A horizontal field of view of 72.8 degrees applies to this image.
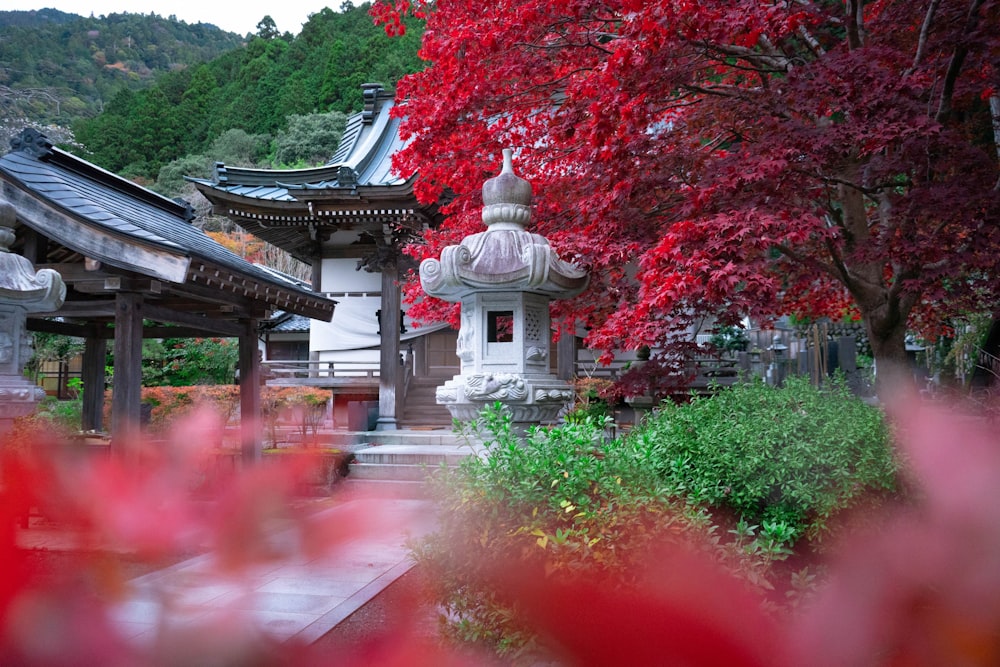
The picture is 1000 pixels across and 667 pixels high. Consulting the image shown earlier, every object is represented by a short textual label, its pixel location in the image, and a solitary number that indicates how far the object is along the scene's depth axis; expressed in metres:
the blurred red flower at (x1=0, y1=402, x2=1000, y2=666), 0.93
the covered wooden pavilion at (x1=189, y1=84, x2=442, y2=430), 11.52
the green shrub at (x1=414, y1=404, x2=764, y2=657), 2.79
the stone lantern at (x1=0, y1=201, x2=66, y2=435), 3.79
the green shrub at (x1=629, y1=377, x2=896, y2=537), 3.95
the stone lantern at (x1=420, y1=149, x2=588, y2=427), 5.50
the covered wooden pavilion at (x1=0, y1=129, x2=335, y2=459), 6.09
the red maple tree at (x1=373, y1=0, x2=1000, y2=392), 4.77
